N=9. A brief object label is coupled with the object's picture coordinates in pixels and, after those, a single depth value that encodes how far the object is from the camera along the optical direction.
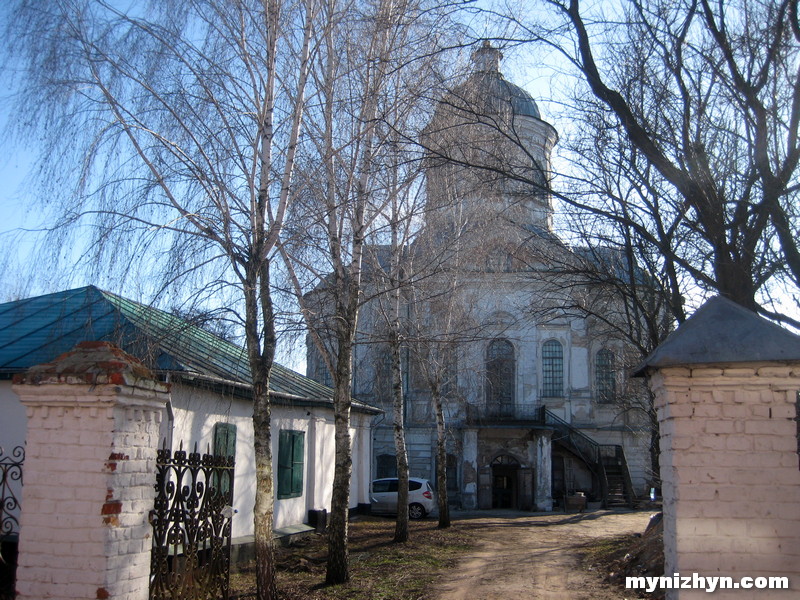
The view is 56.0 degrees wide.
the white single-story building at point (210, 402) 8.99
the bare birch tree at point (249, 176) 8.30
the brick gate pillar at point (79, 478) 5.21
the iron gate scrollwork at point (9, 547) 6.37
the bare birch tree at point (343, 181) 10.19
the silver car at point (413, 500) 23.80
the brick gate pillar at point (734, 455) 4.84
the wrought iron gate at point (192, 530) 6.21
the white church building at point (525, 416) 23.94
